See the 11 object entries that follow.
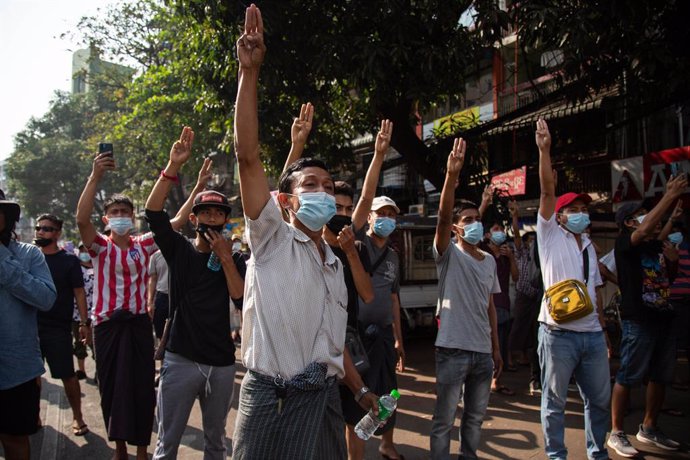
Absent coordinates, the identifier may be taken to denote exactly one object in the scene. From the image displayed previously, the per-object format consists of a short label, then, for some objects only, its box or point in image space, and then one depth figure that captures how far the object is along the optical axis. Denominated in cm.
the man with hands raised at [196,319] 321
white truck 1034
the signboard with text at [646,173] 939
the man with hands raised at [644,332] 433
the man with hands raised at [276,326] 207
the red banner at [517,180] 1360
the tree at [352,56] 671
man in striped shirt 392
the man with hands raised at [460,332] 367
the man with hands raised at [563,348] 374
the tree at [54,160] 3278
